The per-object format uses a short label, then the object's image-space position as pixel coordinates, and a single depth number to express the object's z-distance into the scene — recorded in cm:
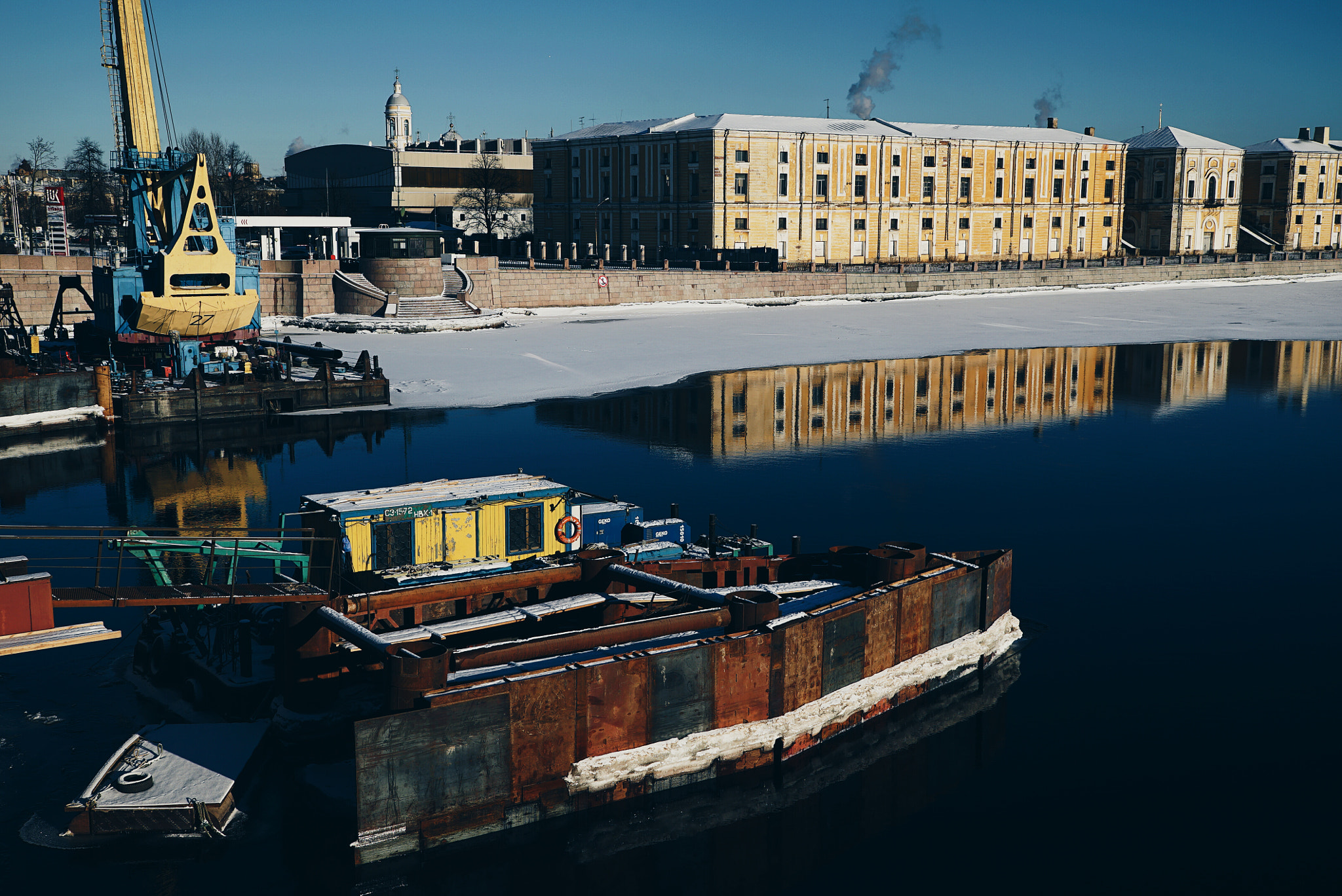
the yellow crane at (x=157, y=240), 5291
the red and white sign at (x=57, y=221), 7275
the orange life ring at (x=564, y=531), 2475
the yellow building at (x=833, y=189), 9719
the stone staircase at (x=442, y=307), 7575
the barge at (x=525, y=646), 1672
